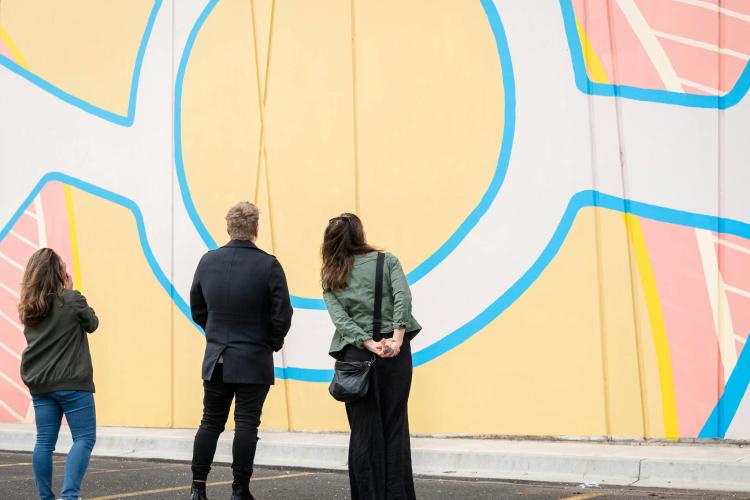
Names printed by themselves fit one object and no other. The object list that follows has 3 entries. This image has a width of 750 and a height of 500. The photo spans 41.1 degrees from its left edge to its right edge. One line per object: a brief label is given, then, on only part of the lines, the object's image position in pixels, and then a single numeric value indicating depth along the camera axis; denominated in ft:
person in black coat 20.66
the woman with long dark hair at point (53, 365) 20.24
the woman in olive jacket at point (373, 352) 18.58
